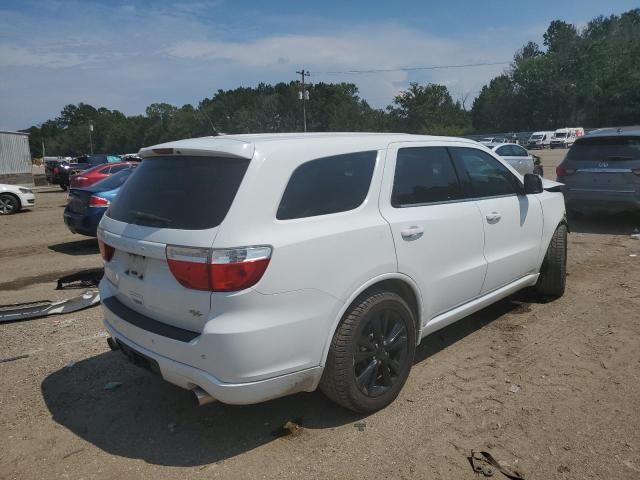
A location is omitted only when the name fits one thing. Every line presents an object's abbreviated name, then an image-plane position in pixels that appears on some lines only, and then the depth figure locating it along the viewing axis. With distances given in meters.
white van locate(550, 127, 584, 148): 55.97
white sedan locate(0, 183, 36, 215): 15.50
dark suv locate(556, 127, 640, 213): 8.73
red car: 15.33
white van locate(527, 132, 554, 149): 55.53
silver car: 17.25
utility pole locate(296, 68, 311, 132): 44.20
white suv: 2.67
